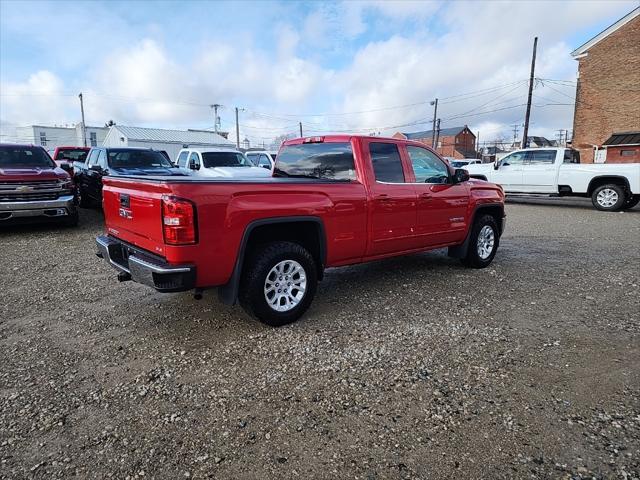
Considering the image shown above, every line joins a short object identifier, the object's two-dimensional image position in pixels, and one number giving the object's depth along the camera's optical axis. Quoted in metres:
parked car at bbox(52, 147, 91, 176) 14.74
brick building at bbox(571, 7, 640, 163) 25.78
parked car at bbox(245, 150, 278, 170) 15.51
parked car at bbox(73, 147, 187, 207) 9.42
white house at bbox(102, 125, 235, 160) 44.62
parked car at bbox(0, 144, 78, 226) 7.75
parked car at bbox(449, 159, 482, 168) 28.40
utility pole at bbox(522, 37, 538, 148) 26.23
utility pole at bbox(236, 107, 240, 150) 53.41
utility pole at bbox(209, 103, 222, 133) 63.94
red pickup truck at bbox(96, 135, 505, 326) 3.23
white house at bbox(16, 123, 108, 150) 61.00
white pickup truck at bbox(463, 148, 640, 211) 12.47
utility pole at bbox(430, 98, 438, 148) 43.72
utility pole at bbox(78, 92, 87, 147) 48.52
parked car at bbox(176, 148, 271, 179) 10.94
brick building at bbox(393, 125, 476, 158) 74.19
